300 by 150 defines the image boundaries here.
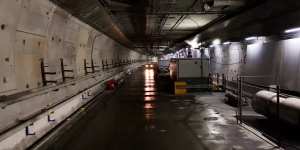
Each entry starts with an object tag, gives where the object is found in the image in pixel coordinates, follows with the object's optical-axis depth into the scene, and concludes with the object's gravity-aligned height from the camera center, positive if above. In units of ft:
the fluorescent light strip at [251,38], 31.23 +3.72
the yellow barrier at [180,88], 39.29 -4.68
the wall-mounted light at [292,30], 21.32 +3.34
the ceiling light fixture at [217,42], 46.21 +4.81
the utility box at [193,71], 40.41 -1.58
